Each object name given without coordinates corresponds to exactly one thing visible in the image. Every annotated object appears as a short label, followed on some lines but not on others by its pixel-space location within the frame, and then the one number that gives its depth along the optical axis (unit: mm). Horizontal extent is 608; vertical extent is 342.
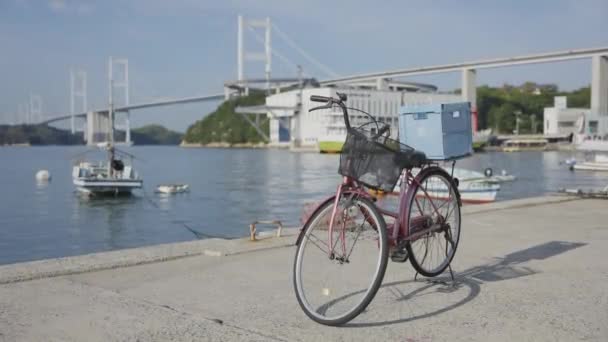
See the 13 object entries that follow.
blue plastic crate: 3748
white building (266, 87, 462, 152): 83944
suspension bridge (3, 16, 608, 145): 75250
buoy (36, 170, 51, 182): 35741
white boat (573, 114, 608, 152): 37206
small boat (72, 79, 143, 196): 25344
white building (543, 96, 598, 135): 98375
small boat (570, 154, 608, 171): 37094
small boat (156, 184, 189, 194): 26994
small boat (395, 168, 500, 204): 18766
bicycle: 3033
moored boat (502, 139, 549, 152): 93500
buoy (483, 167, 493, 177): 24670
